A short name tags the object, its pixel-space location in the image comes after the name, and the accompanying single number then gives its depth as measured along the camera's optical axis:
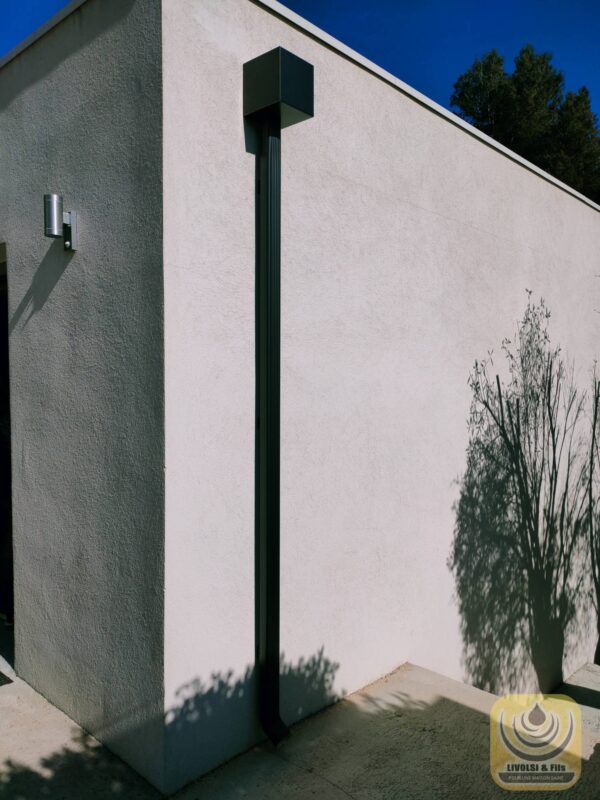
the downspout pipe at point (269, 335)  3.63
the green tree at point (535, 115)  19.59
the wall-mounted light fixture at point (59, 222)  3.83
